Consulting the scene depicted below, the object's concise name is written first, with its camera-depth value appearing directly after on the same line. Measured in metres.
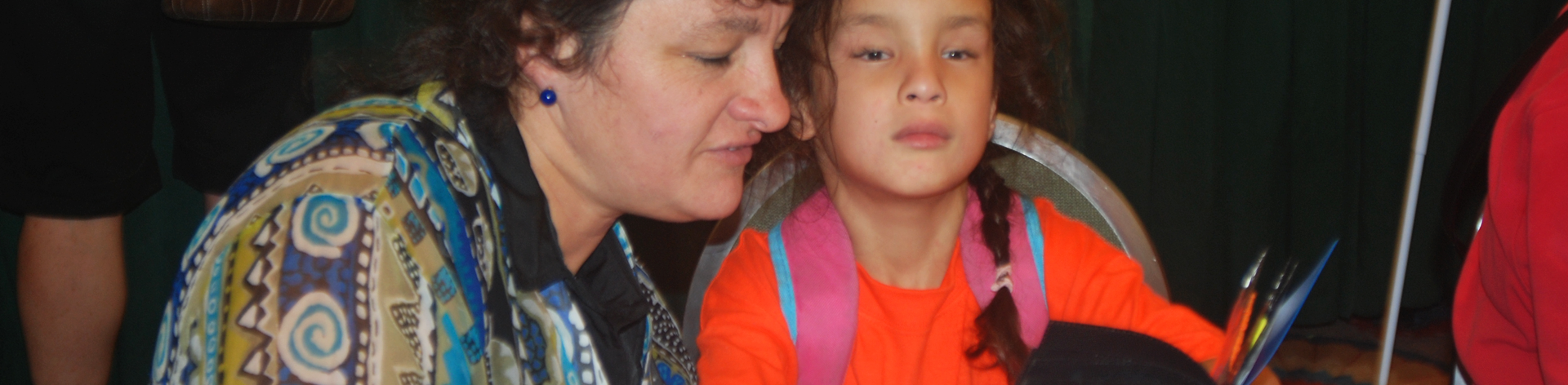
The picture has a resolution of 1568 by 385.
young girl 1.00
